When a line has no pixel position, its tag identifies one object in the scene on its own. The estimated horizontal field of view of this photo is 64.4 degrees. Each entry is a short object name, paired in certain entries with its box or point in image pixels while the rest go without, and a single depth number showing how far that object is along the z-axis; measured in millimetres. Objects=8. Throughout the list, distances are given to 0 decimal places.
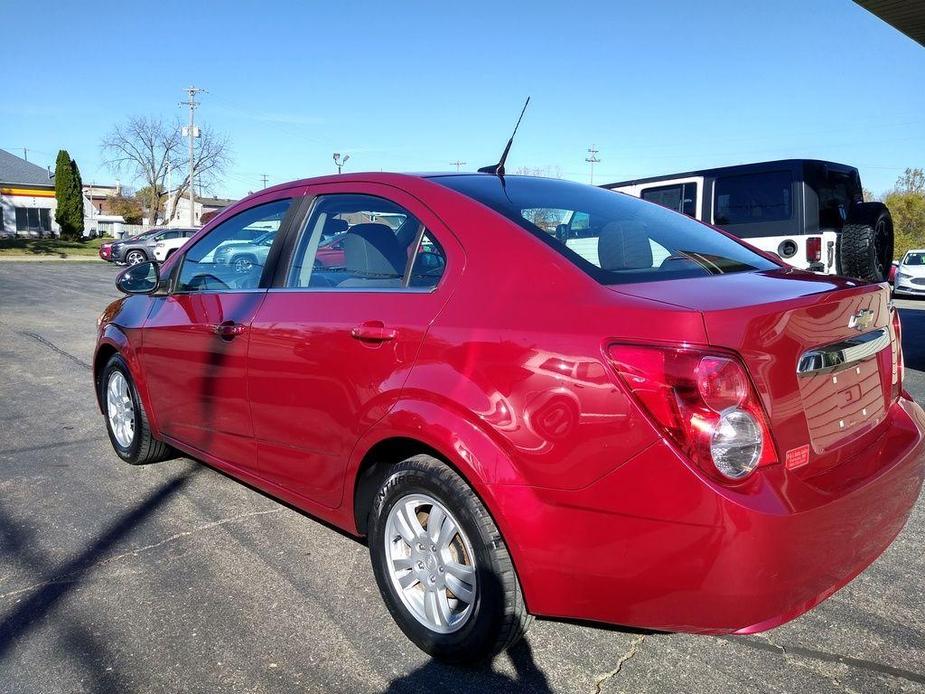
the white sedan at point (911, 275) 19750
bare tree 69062
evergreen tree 48844
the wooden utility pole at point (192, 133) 51991
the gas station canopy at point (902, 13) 10141
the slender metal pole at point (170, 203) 69062
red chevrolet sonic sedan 1927
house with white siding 50875
